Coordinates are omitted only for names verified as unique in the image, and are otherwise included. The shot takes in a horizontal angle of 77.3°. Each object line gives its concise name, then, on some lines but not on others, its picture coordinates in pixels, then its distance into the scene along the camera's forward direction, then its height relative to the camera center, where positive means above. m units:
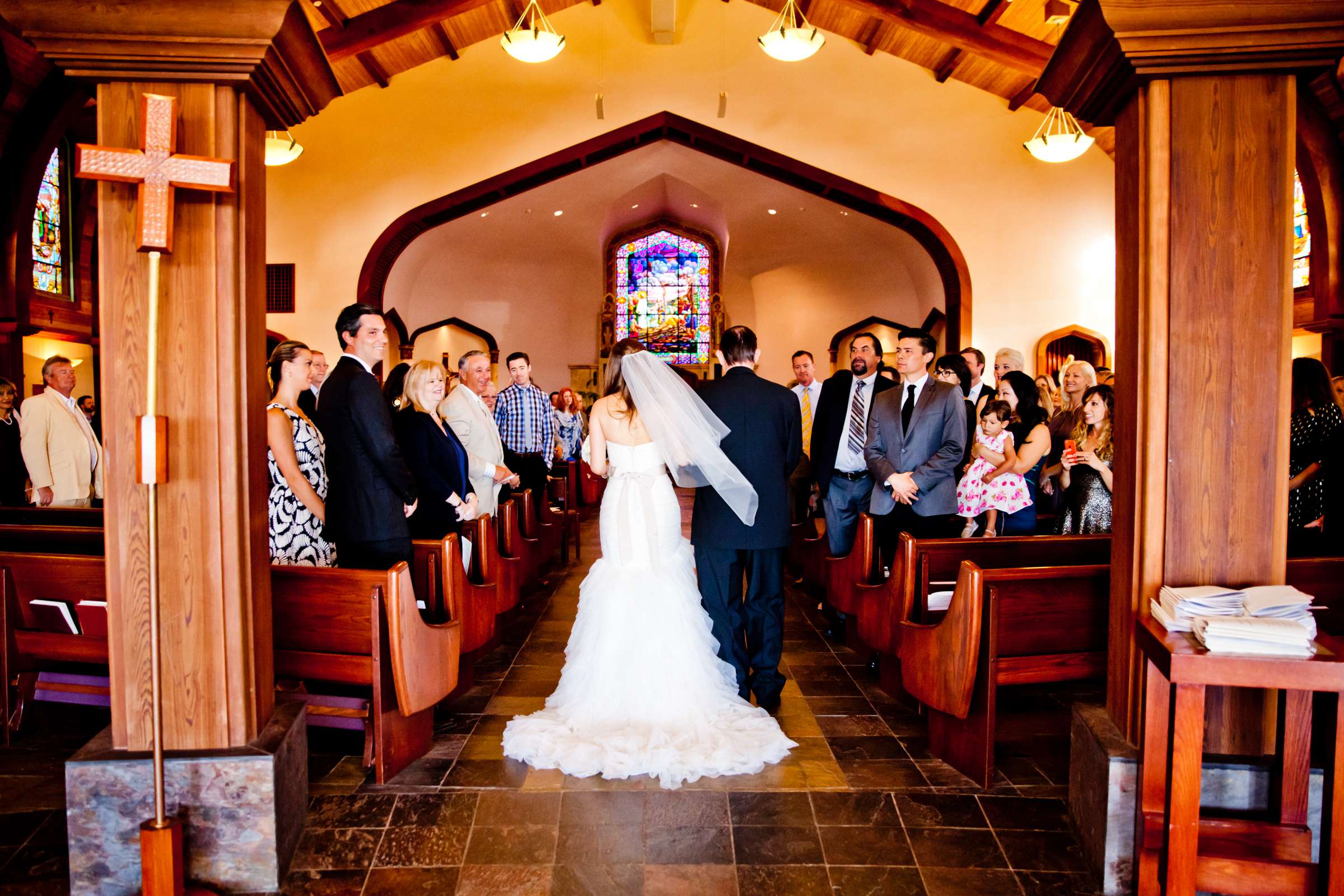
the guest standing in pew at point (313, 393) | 5.15 +0.14
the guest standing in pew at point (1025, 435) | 3.99 -0.08
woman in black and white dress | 3.01 -0.20
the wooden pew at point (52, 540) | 3.43 -0.52
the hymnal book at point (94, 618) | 2.78 -0.68
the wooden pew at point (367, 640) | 2.56 -0.70
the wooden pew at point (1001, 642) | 2.56 -0.70
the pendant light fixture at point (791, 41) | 7.22 +3.26
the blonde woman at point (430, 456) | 3.59 -0.18
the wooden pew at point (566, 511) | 6.50 -0.77
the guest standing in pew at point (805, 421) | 5.70 -0.03
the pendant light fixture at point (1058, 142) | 7.23 +2.40
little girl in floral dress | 4.00 -0.30
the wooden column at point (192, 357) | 2.01 +0.14
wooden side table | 1.72 -0.83
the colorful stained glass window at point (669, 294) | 15.52 +2.27
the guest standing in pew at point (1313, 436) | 3.30 -0.06
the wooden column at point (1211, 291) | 1.99 +0.31
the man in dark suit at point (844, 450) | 4.37 -0.17
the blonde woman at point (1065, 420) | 4.50 -0.01
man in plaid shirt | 6.40 -0.08
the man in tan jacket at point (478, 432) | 4.35 -0.08
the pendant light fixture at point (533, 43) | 7.27 +3.25
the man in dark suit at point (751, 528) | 3.27 -0.43
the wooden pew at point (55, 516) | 4.09 -0.50
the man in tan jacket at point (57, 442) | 4.89 -0.17
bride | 2.87 -0.74
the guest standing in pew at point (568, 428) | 8.81 -0.13
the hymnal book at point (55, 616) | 2.86 -0.69
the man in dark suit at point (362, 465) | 2.97 -0.18
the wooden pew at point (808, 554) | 4.70 -0.81
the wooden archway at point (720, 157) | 9.05 +2.51
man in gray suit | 3.77 -0.14
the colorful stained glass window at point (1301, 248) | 9.04 +1.88
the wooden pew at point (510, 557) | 3.98 -0.70
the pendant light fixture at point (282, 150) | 7.54 +2.39
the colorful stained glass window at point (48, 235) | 11.37 +2.45
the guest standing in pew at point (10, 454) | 5.05 -0.25
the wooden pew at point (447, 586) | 3.02 -0.63
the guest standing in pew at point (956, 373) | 4.55 +0.25
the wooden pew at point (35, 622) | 2.83 -0.71
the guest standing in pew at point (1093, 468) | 3.92 -0.23
